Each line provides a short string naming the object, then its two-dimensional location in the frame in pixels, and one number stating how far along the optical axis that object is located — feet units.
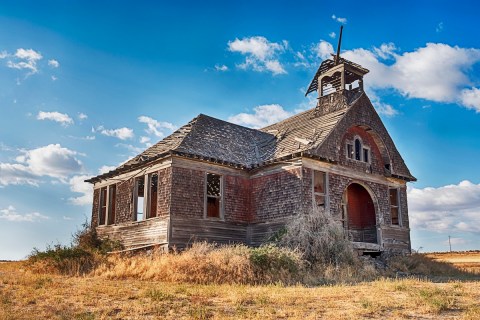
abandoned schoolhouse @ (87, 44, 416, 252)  68.13
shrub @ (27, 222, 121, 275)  60.03
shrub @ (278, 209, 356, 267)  61.72
